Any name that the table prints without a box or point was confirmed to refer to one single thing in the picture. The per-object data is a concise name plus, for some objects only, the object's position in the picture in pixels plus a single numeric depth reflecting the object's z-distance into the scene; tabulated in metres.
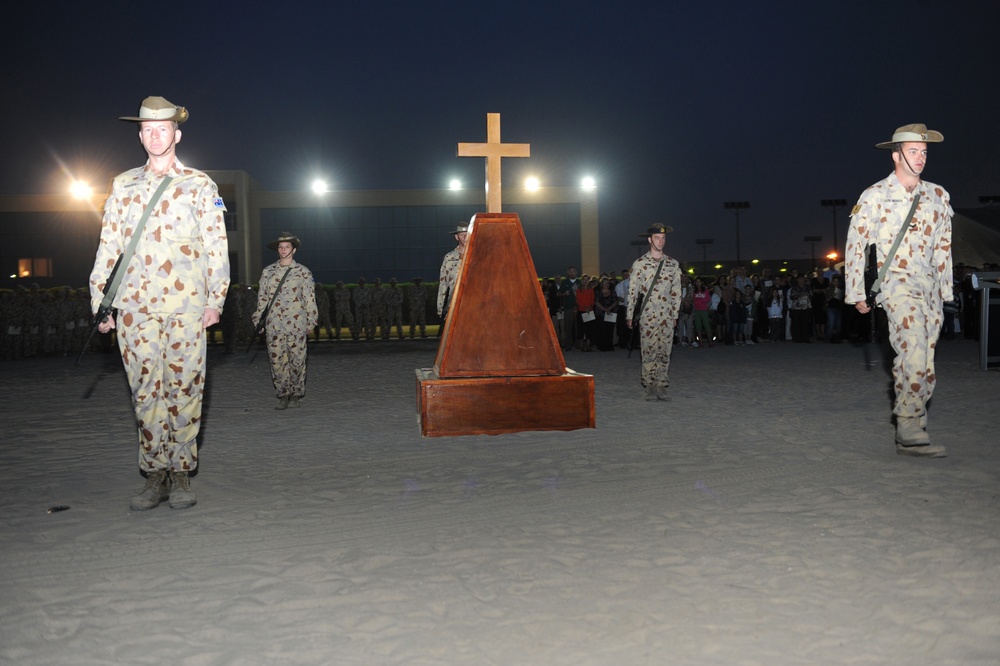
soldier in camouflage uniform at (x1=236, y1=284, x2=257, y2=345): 25.53
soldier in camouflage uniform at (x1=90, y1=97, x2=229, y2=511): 5.39
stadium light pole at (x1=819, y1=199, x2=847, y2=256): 64.69
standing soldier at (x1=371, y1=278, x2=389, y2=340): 27.25
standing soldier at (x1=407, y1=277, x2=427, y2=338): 27.83
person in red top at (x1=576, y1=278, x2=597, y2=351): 20.41
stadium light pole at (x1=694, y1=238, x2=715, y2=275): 86.88
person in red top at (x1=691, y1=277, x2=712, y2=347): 20.92
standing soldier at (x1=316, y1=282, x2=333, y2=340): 27.09
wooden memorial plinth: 7.92
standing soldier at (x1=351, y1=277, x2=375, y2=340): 27.22
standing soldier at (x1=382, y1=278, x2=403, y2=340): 27.48
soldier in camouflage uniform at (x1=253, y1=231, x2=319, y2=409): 10.54
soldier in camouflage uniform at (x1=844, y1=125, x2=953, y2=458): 6.55
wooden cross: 8.85
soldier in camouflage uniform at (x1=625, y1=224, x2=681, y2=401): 10.68
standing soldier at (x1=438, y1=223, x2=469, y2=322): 11.56
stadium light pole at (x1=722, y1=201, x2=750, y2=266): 66.19
